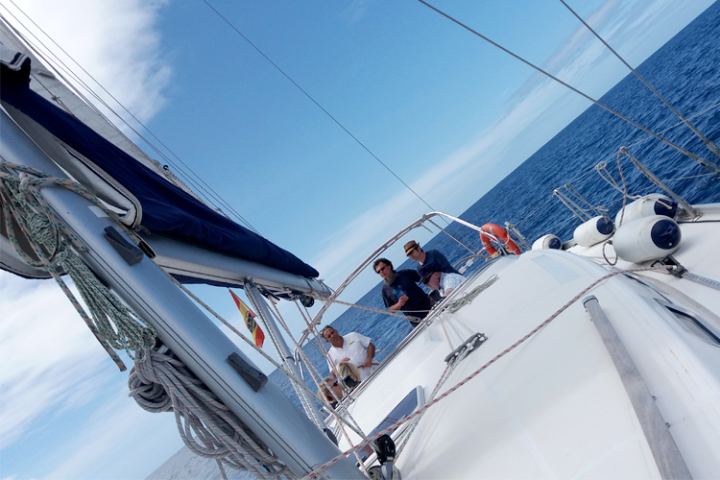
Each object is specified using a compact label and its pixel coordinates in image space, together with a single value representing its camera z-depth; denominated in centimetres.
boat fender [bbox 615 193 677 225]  548
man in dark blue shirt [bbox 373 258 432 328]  611
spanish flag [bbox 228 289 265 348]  420
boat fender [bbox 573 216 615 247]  673
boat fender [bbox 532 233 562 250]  845
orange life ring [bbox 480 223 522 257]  823
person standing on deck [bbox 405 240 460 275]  581
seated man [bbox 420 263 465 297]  578
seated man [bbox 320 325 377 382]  598
